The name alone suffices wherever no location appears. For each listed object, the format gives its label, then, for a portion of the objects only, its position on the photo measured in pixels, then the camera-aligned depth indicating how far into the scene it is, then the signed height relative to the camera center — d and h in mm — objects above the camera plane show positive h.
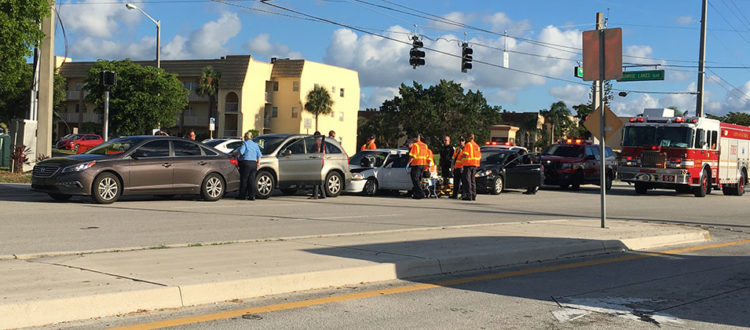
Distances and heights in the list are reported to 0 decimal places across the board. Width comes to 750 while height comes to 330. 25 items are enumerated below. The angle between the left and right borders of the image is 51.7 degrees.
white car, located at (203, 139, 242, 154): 22109 +444
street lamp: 36812 +5910
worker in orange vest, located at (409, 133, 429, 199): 20859 +75
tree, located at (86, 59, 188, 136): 65062 +4857
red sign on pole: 13055 +2034
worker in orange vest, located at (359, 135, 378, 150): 25767 +643
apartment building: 83000 +7036
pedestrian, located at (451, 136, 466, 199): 21359 -21
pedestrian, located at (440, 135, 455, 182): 22703 +256
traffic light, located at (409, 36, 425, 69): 29953 +4297
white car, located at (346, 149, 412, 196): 21641 -257
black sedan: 24000 -103
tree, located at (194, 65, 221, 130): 82062 +8145
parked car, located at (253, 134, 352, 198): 19234 -77
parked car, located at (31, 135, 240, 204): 15750 -322
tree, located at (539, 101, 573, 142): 100062 +7040
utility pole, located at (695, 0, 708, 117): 40812 +5856
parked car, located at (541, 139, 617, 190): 29198 +238
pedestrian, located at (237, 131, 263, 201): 18156 -114
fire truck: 26812 +795
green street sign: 37031 +4752
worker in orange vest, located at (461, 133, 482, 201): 21016 +78
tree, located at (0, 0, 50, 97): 22219 +3576
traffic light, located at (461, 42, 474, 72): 32062 +4593
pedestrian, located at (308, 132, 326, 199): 19975 +224
